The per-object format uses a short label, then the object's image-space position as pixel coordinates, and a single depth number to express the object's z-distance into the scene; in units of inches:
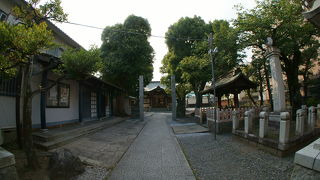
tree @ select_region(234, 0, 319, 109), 415.8
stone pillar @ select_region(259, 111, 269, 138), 241.4
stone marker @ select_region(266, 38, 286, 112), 366.6
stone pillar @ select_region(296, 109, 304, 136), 241.0
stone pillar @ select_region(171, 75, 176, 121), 731.3
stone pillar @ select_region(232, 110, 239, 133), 326.3
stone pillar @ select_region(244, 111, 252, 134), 276.0
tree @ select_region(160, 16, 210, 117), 911.0
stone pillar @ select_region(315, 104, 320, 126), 300.9
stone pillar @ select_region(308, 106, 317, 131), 273.1
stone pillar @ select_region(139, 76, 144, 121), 716.2
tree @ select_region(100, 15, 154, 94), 736.3
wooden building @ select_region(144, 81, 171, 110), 1466.5
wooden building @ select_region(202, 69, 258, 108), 468.1
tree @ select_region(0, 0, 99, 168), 143.0
